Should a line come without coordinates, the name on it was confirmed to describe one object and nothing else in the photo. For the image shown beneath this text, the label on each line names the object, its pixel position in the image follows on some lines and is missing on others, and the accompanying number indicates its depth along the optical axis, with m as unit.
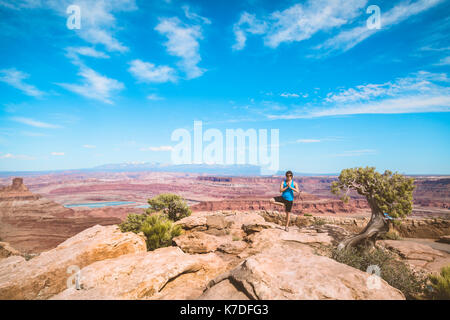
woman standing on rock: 7.81
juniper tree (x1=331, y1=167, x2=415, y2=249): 7.32
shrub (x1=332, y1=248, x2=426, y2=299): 5.08
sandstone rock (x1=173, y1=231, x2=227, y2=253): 7.25
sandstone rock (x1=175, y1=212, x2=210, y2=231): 10.95
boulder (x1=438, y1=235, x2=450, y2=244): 11.33
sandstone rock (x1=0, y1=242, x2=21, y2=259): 15.43
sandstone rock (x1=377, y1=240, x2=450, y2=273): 7.04
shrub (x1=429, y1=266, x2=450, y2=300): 4.46
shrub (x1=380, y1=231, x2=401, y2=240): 11.56
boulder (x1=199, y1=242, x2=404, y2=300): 3.14
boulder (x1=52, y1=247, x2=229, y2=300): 3.73
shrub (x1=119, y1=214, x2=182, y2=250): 7.25
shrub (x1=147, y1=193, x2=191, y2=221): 14.67
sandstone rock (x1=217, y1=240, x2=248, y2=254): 7.54
